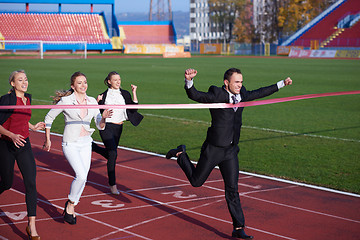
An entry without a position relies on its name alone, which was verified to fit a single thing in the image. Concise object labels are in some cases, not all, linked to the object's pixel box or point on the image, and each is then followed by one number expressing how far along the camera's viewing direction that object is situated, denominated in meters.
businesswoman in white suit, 6.96
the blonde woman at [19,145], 6.33
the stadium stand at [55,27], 83.56
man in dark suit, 6.41
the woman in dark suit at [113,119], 8.52
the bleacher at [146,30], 105.56
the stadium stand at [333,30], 71.96
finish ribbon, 6.33
